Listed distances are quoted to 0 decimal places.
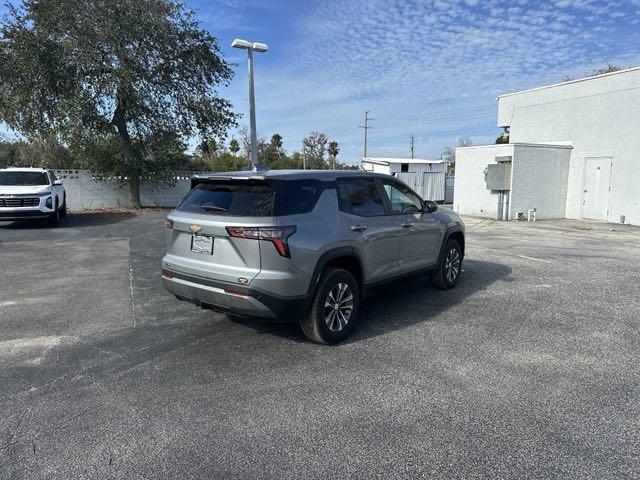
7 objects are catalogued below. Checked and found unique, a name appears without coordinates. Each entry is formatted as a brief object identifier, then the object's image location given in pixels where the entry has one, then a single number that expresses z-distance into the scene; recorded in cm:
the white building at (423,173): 2767
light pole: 1510
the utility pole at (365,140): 5822
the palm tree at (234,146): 5731
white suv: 1326
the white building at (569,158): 1588
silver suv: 422
